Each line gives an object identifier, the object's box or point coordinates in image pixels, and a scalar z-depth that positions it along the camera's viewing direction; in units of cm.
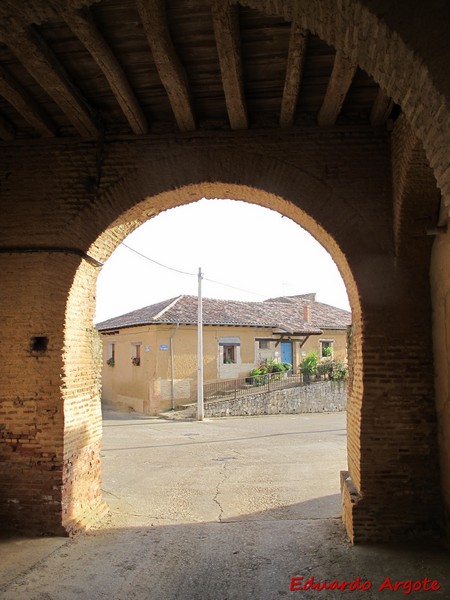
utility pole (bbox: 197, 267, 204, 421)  1772
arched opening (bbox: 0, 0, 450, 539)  451
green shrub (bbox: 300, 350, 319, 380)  2314
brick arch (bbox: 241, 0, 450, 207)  209
